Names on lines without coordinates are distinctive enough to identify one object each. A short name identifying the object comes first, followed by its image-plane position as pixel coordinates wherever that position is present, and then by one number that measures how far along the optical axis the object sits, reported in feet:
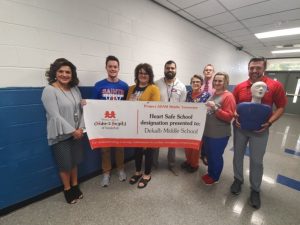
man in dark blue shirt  6.62
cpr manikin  5.48
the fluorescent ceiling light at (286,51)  20.21
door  27.04
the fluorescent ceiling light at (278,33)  13.65
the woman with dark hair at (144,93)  6.61
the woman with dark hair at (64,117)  5.41
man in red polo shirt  5.83
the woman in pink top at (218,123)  6.31
